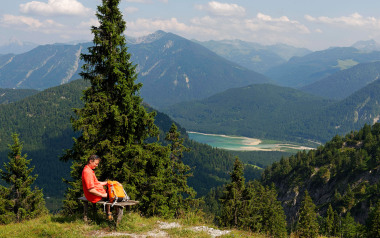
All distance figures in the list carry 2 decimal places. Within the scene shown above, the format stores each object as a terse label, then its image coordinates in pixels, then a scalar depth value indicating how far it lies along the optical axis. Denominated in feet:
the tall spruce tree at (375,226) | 153.50
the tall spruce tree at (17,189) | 128.47
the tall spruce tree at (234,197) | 144.97
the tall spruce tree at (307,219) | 211.41
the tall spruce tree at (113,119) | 67.31
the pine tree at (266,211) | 159.27
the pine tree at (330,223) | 248.69
